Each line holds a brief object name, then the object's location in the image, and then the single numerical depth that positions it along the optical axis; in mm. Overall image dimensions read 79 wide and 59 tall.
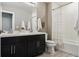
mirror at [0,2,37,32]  1399
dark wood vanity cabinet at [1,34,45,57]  1156
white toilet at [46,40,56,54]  1941
